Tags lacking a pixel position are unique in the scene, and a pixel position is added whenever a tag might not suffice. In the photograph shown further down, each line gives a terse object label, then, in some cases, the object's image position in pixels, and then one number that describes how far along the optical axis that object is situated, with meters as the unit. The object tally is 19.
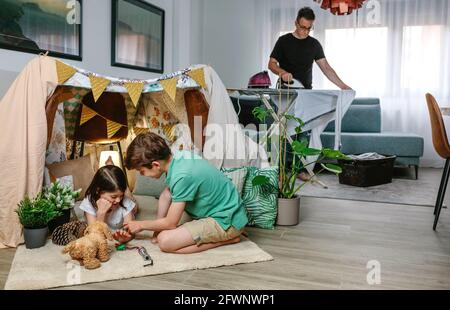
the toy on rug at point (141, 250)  1.85
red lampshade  3.44
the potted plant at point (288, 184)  2.36
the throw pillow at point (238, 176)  2.46
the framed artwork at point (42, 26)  2.68
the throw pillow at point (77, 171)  2.58
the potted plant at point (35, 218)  1.98
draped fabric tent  2.11
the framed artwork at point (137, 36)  3.70
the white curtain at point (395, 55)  5.33
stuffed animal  1.78
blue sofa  4.53
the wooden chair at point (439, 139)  2.41
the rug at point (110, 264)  1.67
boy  1.92
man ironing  4.08
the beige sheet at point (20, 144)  2.10
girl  2.16
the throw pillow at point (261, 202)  2.46
